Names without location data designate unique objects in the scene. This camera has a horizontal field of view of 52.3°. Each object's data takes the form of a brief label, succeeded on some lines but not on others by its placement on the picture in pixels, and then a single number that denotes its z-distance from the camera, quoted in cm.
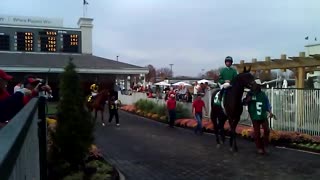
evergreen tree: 547
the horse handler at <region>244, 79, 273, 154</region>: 853
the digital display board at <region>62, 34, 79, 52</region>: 2619
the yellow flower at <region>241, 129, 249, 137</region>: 1097
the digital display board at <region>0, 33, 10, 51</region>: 2535
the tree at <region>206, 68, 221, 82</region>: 7904
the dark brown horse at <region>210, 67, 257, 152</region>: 853
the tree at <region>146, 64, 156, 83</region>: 6776
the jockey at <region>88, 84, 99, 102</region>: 1598
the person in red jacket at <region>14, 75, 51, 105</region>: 569
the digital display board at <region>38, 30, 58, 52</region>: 2565
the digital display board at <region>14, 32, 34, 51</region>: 2546
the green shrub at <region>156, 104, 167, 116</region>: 1737
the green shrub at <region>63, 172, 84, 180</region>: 535
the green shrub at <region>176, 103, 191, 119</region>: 1593
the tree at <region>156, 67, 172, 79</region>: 8831
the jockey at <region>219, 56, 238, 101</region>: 941
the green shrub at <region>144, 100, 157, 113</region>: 1934
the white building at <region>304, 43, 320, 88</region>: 2333
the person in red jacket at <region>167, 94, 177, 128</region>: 1492
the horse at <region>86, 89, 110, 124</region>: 1558
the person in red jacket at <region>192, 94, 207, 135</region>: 1273
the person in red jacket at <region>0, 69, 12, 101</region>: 439
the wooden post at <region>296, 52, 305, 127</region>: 1129
